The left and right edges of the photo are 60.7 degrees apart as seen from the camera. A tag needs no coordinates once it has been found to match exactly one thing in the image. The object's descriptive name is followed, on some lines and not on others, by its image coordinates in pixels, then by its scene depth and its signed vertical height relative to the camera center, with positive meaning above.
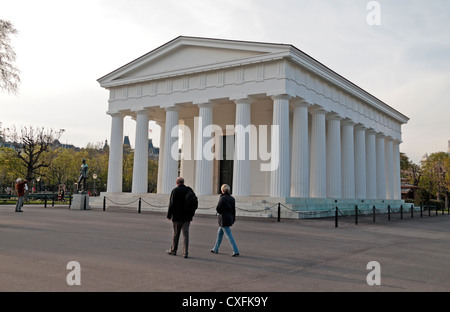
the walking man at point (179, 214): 9.31 -0.60
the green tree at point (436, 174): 67.31 +3.80
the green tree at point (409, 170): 78.06 +5.01
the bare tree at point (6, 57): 24.69 +8.29
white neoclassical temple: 25.72 +5.96
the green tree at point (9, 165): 53.06 +2.86
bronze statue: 28.39 +0.88
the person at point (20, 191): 22.03 -0.33
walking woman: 9.85 -0.64
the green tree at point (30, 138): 44.15 +6.24
